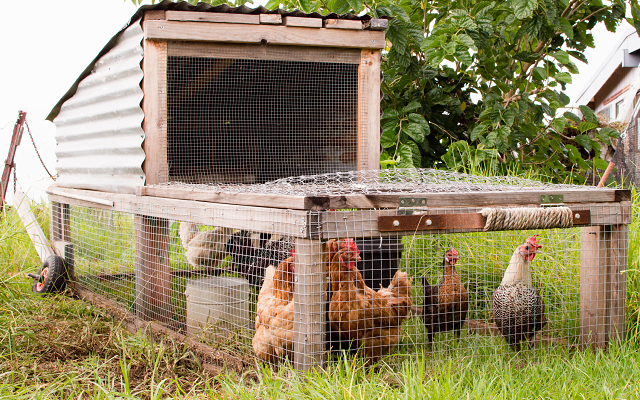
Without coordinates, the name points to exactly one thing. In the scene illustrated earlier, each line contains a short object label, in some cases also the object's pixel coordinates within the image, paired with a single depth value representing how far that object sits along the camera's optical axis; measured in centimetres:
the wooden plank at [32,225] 439
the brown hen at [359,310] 225
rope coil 221
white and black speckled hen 266
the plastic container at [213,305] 306
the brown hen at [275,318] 225
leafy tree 449
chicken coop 221
